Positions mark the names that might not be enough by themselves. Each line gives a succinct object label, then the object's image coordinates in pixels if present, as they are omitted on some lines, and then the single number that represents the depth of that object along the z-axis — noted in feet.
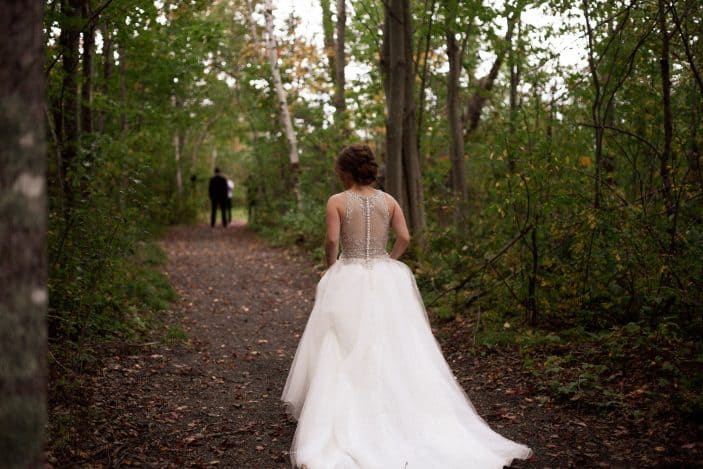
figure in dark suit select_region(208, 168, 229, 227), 79.10
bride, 14.34
